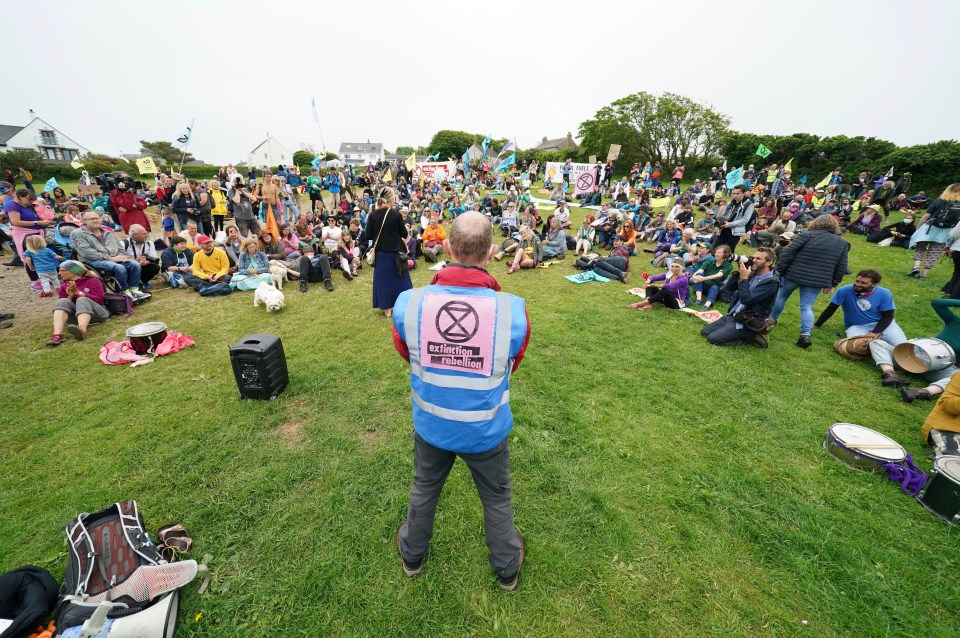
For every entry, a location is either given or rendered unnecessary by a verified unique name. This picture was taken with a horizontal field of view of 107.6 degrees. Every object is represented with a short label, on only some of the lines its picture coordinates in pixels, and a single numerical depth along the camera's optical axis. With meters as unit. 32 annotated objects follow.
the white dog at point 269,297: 7.31
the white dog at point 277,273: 8.56
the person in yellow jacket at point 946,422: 3.66
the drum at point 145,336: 5.48
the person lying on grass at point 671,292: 7.64
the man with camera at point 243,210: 9.61
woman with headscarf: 5.99
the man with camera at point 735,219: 9.87
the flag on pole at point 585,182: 17.00
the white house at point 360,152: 86.38
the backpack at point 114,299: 6.83
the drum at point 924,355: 4.77
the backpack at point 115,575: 2.23
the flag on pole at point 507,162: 20.30
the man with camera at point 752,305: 5.99
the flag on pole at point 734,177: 14.84
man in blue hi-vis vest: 1.97
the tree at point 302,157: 51.77
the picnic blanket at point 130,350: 5.39
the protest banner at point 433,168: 26.11
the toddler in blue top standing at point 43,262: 7.13
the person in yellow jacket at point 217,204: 11.59
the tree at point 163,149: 65.69
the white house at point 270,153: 66.15
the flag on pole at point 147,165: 14.91
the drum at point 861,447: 3.54
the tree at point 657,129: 38.56
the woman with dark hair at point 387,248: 6.03
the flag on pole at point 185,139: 13.56
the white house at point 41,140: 52.58
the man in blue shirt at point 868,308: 5.61
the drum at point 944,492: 3.08
